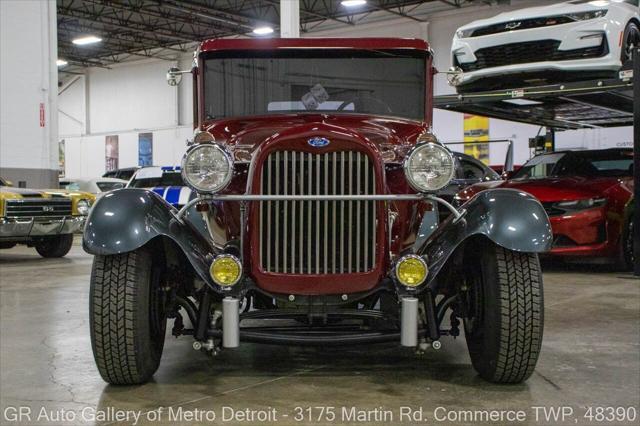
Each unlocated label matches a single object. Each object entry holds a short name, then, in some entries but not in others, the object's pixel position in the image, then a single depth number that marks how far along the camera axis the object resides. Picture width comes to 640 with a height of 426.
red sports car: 7.70
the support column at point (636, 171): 7.25
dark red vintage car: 3.25
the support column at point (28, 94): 12.80
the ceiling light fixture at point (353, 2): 20.98
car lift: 7.15
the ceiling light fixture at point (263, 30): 23.97
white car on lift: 7.07
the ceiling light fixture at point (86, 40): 26.09
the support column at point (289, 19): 12.54
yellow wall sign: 20.12
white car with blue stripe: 11.25
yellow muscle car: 9.15
